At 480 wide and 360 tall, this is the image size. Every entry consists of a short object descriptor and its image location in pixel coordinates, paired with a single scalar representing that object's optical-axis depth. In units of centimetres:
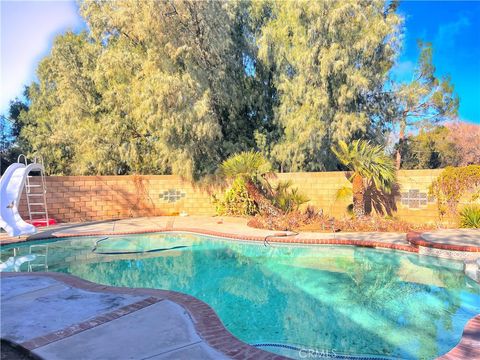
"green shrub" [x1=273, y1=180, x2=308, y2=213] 1351
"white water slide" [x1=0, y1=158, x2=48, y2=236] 1031
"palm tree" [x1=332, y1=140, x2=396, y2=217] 1179
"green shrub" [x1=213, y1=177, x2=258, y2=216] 1496
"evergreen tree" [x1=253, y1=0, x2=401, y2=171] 1420
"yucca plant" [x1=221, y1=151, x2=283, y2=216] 1289
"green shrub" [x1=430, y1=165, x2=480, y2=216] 1055
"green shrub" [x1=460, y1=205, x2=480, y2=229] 1057
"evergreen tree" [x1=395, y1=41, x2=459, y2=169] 1902
